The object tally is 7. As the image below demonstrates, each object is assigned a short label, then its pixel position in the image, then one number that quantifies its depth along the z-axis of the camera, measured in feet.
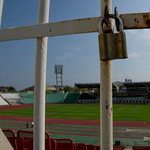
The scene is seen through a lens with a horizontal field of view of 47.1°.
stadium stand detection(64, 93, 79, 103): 209.16
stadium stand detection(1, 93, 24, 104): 192.88
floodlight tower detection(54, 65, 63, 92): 291.17
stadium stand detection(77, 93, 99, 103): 198.90
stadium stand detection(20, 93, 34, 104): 202.47
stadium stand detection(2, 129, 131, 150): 10.98
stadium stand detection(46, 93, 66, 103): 210.96
